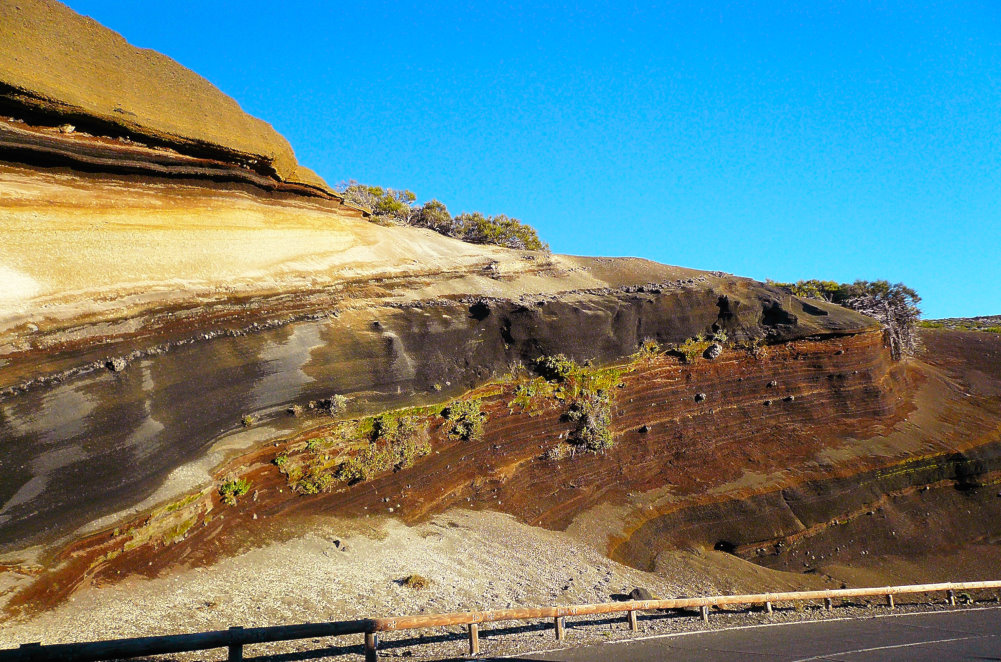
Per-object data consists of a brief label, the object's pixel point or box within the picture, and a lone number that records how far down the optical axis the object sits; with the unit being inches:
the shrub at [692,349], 691.4
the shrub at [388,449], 482.0
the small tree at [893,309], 871.5
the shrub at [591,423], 602.5
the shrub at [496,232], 864.3
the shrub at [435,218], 837.2
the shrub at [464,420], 548.4
